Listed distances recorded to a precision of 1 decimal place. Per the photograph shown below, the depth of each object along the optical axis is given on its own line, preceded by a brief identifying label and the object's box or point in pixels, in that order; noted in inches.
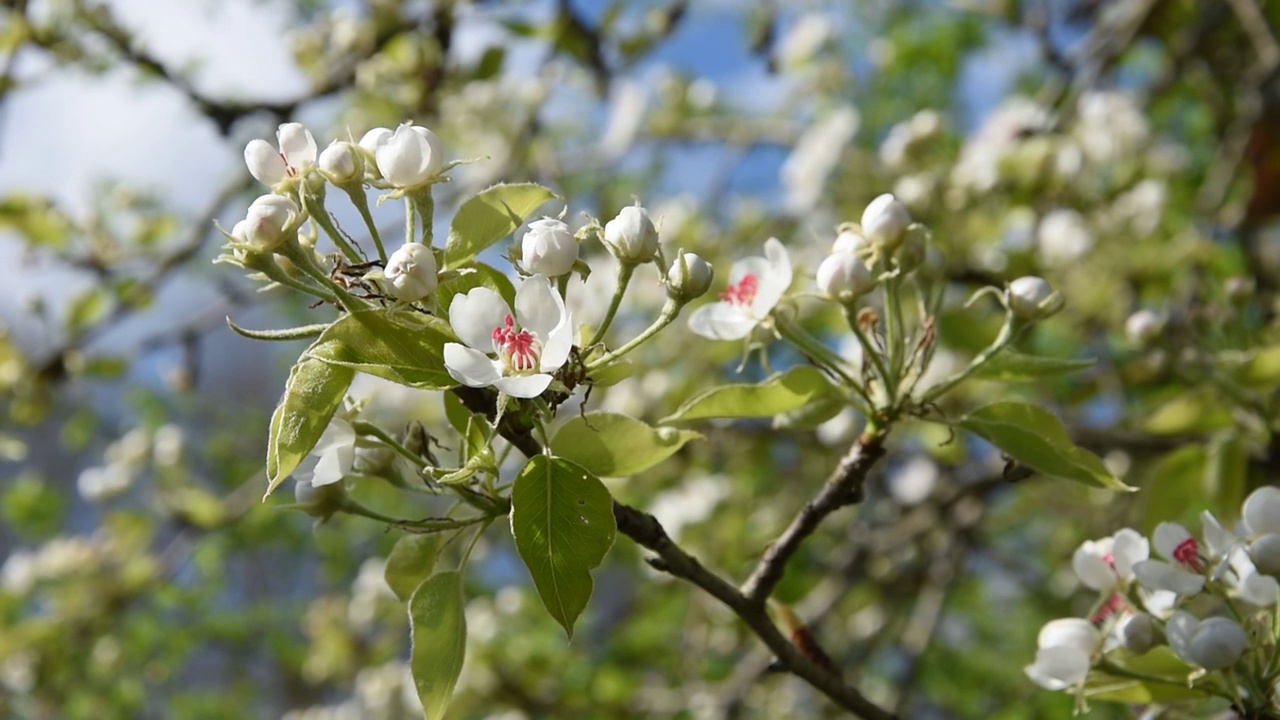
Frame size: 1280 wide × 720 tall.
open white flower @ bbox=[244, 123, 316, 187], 28.8
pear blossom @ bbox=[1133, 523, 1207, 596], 30.1
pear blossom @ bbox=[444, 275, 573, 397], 27.9
